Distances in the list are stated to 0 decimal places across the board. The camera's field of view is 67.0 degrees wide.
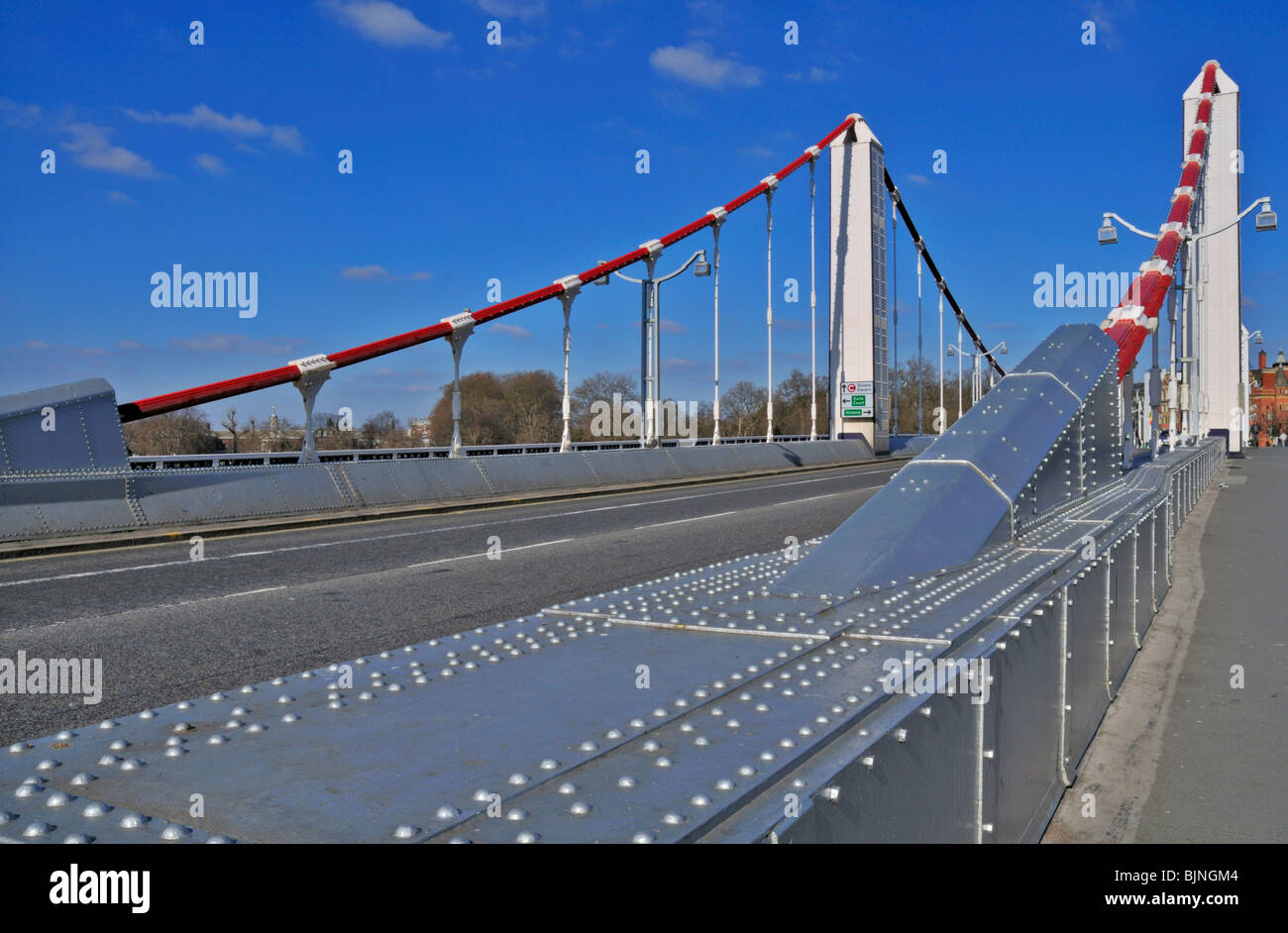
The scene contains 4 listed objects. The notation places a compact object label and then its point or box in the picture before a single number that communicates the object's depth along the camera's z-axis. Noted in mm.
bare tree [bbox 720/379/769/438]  74375
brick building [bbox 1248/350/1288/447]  128075
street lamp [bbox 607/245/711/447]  27781
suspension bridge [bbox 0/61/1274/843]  1684
